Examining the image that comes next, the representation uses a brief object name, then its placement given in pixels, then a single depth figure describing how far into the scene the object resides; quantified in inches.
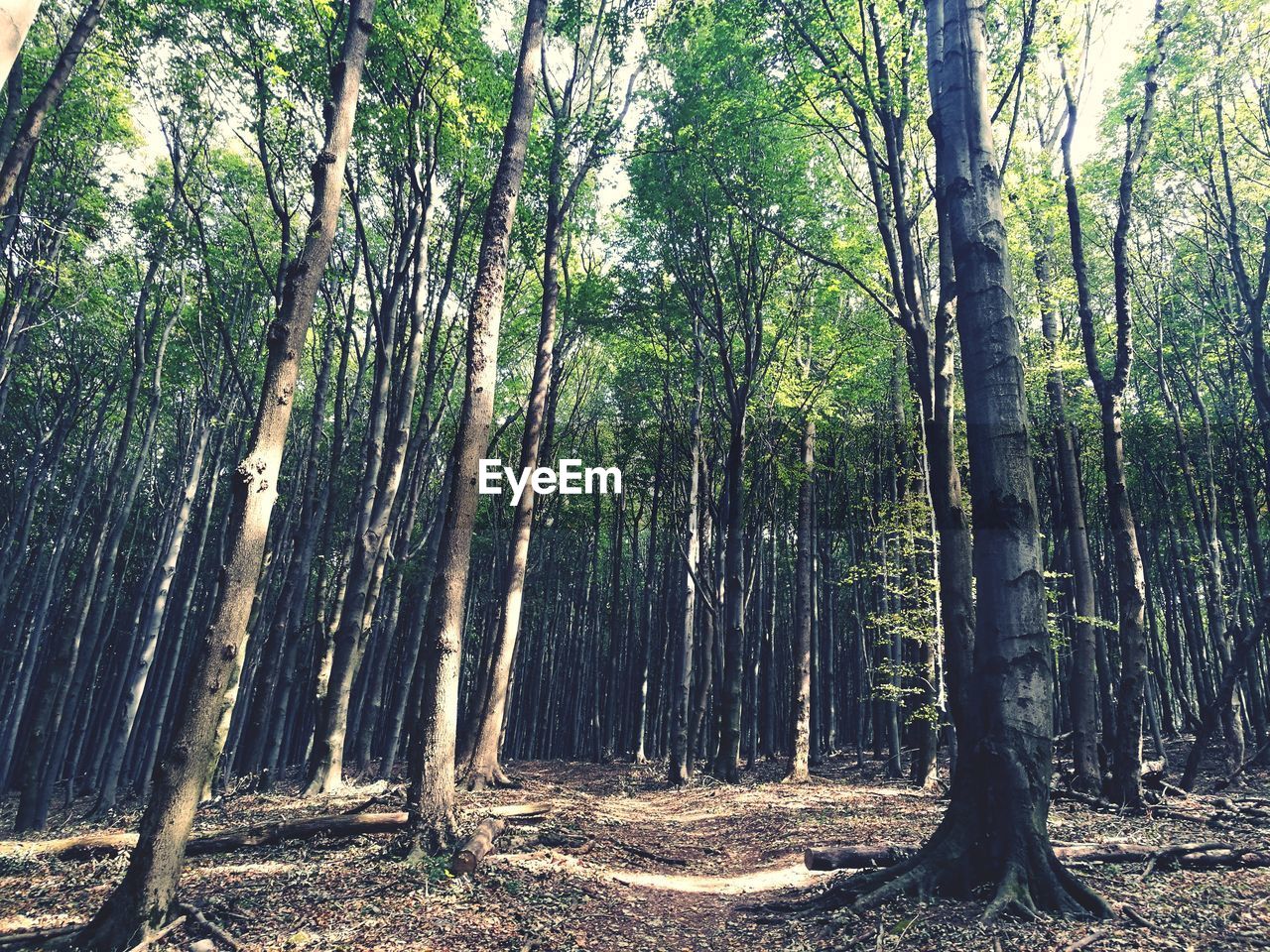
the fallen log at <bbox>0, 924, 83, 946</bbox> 150.7
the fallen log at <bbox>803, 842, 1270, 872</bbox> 207.6
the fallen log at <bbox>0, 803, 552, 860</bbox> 242.2
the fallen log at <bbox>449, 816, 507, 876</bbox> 218.8
